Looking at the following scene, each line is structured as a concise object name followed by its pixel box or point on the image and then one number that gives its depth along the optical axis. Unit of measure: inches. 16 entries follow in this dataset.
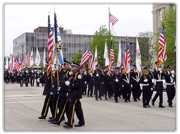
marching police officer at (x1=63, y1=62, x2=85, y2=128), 296.5
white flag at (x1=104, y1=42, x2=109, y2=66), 809.9
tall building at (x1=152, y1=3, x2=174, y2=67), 1852.2
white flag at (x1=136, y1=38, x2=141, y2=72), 555.6
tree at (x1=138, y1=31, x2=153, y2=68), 2794.8
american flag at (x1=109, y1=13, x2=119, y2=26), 1075.8
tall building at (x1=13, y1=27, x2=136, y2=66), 2942.9
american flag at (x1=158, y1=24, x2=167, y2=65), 582.6
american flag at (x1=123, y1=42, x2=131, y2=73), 617.2
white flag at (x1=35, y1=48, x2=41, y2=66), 1281.6
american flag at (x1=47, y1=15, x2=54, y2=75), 388.6
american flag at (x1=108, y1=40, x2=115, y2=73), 711.5
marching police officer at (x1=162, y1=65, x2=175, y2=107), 489.1
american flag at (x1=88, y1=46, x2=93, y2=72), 767.5
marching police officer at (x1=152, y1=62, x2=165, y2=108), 482.9
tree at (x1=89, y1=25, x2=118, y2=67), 1539.5
